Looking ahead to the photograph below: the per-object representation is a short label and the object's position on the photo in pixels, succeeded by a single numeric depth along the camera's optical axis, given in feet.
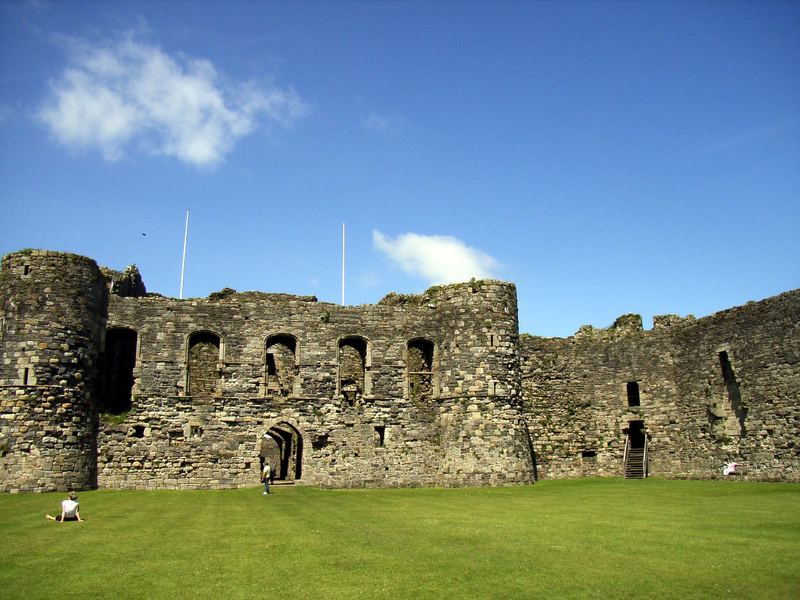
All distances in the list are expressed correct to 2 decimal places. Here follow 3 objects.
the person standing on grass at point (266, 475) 85.52
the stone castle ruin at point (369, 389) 86.43
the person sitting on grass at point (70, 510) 56.44
